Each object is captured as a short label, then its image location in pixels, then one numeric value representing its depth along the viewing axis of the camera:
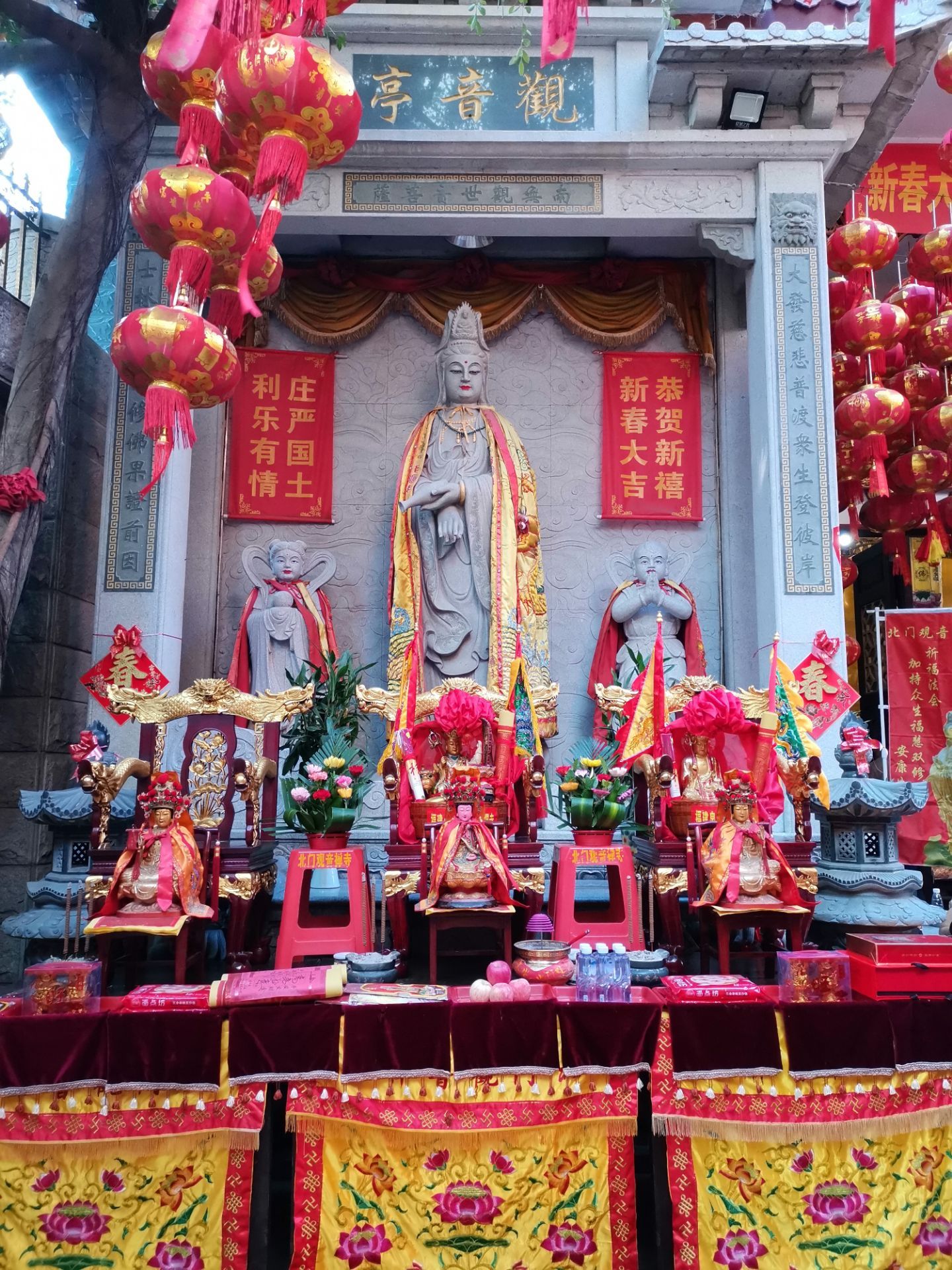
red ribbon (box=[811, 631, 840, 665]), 5.29
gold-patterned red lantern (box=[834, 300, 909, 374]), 6.14
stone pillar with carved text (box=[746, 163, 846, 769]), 5.55
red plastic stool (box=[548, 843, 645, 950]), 3.80
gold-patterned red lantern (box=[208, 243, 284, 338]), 4.07
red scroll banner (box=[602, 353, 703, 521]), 6.61
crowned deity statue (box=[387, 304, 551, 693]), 6.11
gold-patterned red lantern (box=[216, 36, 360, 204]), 3.34
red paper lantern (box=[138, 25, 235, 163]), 3.63
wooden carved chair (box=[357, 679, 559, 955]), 3.82
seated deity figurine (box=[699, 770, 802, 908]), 3.46
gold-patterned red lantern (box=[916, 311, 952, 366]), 6.40
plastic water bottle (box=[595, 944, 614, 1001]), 2.73
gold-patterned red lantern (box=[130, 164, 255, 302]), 3.60
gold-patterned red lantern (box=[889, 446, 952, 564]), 6.52
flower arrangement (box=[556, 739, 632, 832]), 3.97
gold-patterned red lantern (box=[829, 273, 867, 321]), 6.45
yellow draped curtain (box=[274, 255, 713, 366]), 6.67
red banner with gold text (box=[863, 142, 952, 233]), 7.59
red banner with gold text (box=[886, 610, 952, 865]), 6.77
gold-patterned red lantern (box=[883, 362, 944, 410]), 6.71
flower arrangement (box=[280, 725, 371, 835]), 3.89
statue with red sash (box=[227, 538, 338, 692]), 5.97
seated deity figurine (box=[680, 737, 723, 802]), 4.12
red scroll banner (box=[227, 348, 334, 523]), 6.52
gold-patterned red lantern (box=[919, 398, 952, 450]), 6.46
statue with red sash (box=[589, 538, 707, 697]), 6.09
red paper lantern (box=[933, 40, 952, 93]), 5.06
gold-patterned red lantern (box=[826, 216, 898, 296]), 6.18
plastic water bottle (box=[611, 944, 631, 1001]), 2.72
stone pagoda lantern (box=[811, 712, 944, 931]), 4.09
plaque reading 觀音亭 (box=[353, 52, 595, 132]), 5.87
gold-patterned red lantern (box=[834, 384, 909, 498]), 5.88
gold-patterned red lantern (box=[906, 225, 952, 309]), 6.37
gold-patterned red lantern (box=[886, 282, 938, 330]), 6.65
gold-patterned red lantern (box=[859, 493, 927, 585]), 6.82
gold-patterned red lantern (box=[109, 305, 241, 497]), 3.68
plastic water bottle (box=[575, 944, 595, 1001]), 2.74
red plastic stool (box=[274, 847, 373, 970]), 3.66
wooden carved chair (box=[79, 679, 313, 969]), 3.91
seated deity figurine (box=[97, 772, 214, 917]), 3.47
